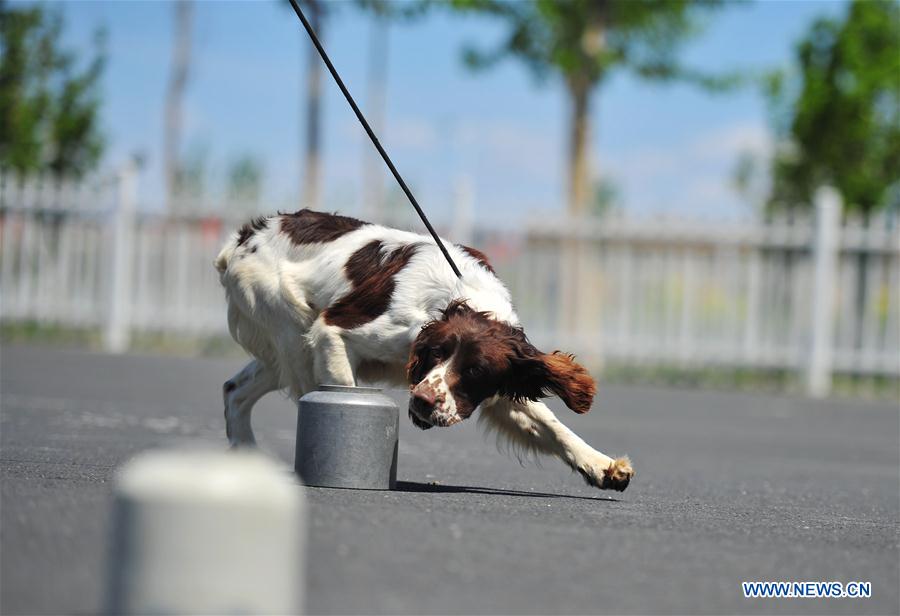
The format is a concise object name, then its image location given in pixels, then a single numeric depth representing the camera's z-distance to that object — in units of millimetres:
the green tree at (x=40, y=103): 26594
